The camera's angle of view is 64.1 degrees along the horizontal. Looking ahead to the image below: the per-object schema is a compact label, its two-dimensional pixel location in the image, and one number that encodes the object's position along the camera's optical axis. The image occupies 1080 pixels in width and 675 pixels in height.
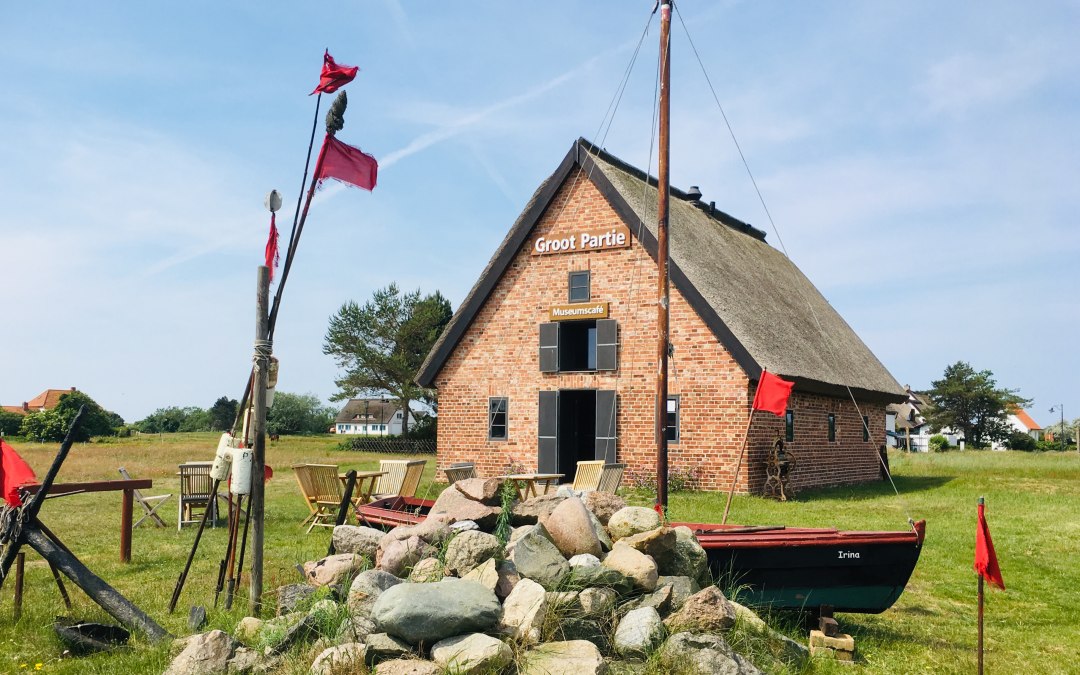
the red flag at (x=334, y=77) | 7.29
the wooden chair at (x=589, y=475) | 13.97
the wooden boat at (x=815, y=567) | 7.09
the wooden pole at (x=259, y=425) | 6.93
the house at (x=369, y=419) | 110.44
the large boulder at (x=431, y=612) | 5.42
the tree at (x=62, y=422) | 54.00
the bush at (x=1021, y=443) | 63.72
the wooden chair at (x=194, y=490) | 12.88
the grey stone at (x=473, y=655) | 5.16
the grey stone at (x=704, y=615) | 5.96
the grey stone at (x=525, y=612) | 5.63
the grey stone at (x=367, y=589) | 5.96
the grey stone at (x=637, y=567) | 6.41
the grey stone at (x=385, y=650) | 5.44
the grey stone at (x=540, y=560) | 6.25
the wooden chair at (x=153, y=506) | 12.82
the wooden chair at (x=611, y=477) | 13.70
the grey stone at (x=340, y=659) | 5.38
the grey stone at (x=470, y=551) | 6.39
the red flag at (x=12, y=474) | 6.70
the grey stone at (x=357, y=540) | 7.40
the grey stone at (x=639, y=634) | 5.72
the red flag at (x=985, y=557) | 5.98
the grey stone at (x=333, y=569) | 6.81
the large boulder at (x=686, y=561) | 6.81
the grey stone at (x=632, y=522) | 7.08
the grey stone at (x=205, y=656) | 5.55
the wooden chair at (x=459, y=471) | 12.86
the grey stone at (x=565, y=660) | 5.18
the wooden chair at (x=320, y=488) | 12.43
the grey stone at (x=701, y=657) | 5.47
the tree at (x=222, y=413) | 80.44
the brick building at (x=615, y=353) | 17.67
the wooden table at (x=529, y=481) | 12.58
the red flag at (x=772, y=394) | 10.20
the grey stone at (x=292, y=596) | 6.50
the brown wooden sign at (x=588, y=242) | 19.14
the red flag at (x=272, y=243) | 7.25
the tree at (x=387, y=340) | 52.00
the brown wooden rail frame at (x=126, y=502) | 9.56
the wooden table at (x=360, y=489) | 12.80
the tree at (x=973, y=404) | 68.88
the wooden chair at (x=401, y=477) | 13.52
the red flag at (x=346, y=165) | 7.17
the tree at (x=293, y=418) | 78.46
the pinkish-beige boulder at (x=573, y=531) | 6.77
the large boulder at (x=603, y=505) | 7.70
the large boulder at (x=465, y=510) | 7.44
